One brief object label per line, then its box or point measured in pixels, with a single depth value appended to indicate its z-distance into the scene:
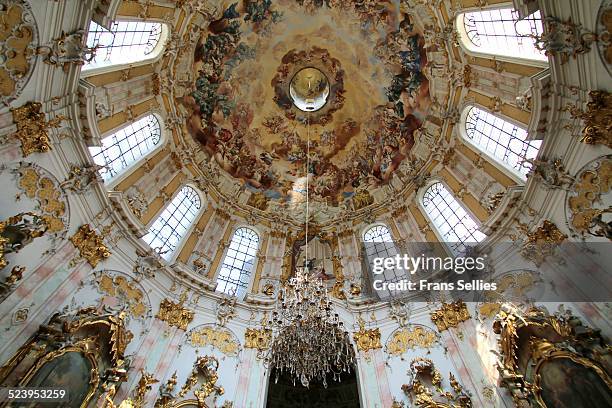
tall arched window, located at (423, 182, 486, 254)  13.28
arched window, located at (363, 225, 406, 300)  14.79
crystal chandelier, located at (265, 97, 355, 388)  9.09
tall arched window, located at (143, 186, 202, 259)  13.33
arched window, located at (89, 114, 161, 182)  11.86
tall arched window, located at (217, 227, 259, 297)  14.68
